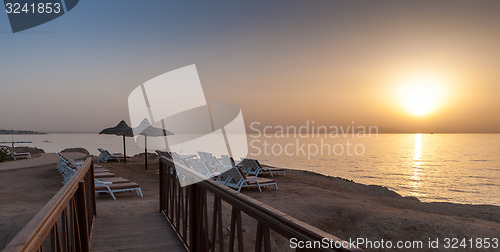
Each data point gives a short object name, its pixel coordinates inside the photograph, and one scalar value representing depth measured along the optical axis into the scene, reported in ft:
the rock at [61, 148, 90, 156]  87.30
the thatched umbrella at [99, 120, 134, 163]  48.42
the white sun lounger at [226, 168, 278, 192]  32.71
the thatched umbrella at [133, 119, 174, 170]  47.29
